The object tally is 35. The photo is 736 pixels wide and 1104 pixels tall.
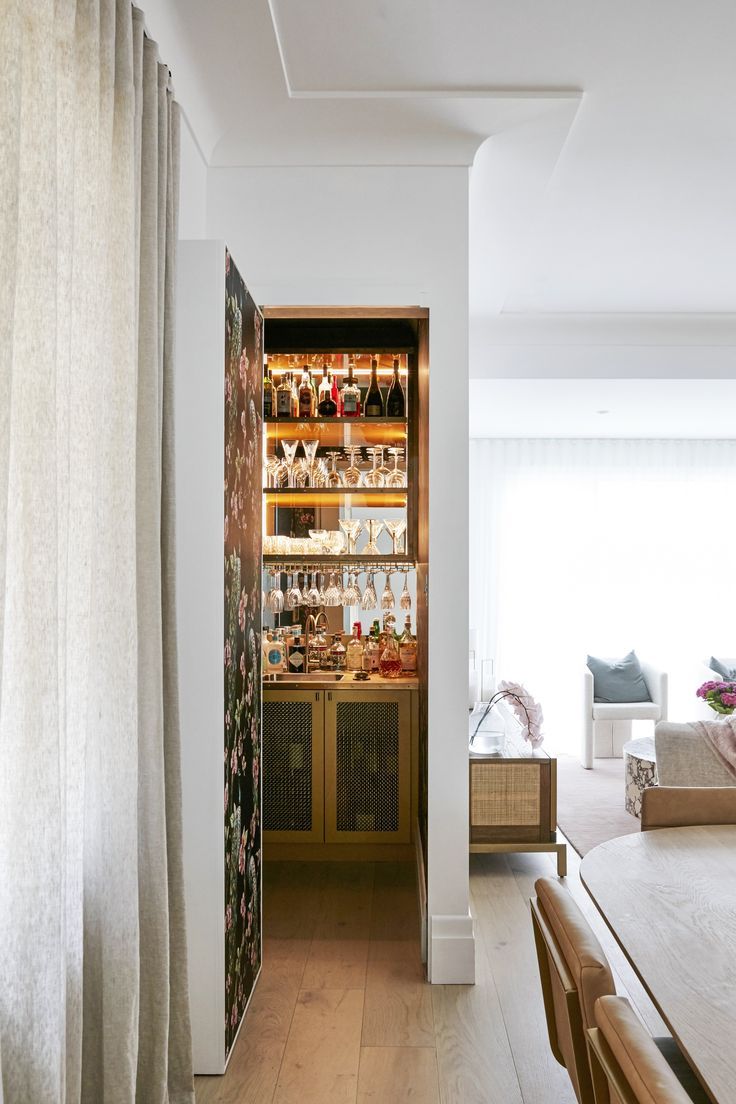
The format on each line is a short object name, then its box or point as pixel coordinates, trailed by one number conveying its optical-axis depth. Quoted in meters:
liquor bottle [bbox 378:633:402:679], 4.22
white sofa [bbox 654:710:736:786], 3.55
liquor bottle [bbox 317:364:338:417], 4.27
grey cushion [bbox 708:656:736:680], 7.20
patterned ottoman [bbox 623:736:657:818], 4.94
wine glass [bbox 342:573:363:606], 4.32
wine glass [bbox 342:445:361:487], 4.24
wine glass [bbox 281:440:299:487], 4.19
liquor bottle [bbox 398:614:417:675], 4.30
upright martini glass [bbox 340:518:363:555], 4.24
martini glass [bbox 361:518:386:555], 4.22
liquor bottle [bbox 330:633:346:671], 4.39
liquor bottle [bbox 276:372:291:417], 4.25
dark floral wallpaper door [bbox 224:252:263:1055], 2.54
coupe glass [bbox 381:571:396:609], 4.36
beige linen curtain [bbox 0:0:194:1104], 1.36
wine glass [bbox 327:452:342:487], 4.27
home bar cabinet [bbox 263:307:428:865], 4.05
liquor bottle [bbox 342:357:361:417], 4.25
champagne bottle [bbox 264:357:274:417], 4.25
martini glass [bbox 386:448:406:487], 4.21
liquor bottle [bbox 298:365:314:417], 4.27
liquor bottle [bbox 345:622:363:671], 4.38
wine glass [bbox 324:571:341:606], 4.35
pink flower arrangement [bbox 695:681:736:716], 4.81
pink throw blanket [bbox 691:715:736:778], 3.53
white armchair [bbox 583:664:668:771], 6.72
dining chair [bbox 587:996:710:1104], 0.95
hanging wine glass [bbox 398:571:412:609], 4.36
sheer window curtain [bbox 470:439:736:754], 8.16
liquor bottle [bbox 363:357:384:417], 4.31
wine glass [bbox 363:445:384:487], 4.21
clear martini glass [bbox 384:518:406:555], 4.17
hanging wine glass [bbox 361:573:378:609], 4.33
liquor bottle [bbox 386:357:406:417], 4.30
